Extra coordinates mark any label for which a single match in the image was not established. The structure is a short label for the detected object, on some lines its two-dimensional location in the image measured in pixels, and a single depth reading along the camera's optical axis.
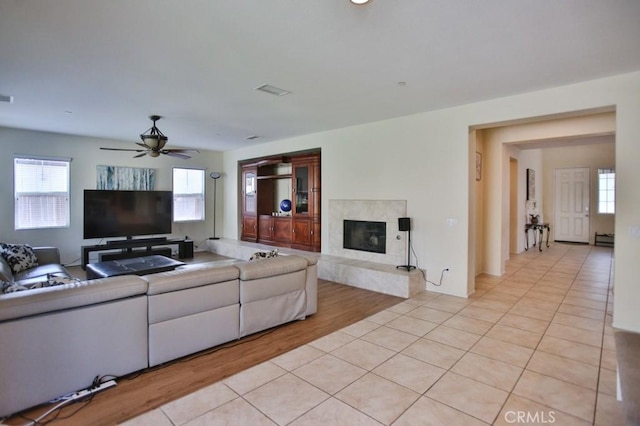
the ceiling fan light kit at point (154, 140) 5.04
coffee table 4.77
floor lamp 9.28
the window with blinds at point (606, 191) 9.58
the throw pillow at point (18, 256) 4.62
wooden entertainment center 7.15
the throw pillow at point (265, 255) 3.97
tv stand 6.66
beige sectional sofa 2.20
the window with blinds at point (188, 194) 8.57
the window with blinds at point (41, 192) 6.39
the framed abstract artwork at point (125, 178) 7.30
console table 8.92
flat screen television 6.73
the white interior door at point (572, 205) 10.00
